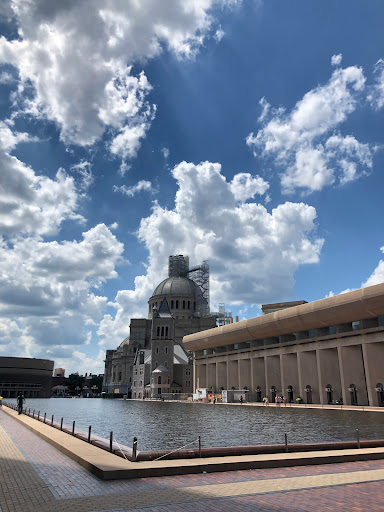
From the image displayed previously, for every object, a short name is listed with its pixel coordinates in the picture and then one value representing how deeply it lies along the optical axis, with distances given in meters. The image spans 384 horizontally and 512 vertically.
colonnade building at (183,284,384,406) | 62.28
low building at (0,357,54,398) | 159.25
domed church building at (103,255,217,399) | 124.88
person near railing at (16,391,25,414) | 38.09
